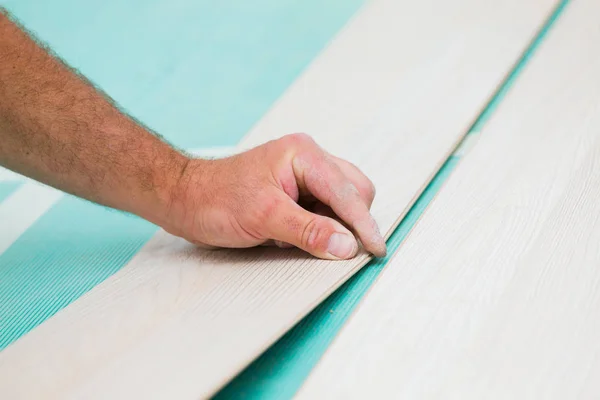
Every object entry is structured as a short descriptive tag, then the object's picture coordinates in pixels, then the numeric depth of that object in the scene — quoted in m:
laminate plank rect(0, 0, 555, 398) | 0.78
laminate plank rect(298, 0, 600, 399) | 0.75
